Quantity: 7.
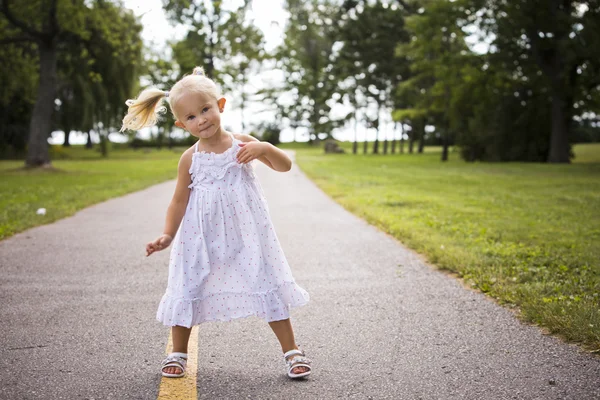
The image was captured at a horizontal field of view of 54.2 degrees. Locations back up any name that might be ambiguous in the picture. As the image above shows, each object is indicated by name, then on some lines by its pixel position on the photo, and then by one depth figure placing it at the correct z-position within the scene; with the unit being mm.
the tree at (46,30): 22500
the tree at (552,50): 27047
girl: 3256
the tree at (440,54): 30578
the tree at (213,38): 41719
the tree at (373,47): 48344
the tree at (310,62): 63878
